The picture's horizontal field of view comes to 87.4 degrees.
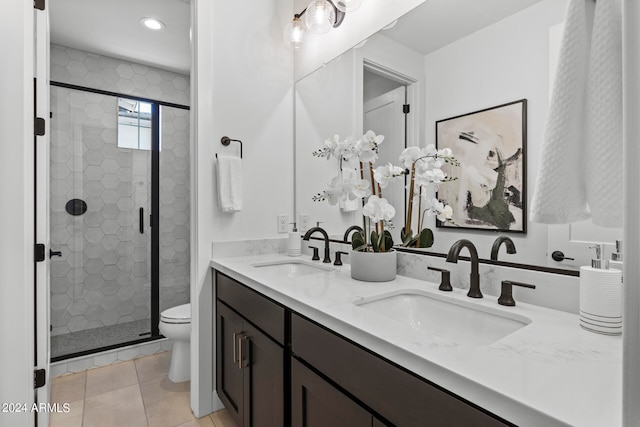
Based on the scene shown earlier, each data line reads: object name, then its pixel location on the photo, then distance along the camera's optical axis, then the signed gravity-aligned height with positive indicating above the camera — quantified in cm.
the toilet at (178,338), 212 -82
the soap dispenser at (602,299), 75 -20
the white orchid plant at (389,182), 124 +10
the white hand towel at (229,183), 179 +14
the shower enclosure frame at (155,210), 290 -1
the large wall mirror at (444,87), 98 +48
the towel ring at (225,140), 184 +38
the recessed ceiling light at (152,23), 231 +130
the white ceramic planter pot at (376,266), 127 -22
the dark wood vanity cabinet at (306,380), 64 -45
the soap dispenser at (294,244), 194 -20
